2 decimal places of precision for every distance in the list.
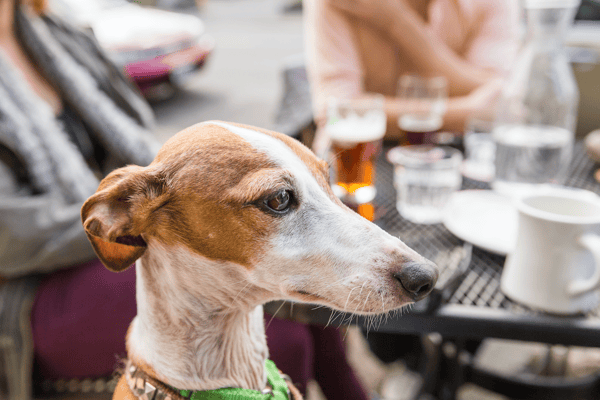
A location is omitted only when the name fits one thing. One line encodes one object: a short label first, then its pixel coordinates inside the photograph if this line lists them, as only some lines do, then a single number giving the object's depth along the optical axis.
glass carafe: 1.22
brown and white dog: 0.56
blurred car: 4.31
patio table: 0.81
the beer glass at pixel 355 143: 1.16
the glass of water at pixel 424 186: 1.17
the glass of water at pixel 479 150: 1.42
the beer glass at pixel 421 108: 1.42
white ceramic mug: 0.74
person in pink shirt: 1.66
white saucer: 0.98
